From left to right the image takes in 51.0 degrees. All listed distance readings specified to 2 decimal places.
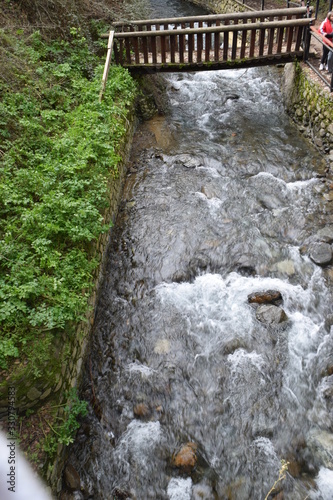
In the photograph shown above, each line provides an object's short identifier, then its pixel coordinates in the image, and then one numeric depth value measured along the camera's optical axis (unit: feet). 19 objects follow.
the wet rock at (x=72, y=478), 12.82
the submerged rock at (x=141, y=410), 14.87
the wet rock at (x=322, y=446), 13.21
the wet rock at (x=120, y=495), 12.71
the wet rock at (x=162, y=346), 16.91
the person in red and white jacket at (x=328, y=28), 25.46
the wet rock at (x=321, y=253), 19.97
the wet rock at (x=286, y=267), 19.88
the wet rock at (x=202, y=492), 12.61
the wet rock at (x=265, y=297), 18.37
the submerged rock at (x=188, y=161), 27.86
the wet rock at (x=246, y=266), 20.12
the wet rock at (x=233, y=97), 35.12
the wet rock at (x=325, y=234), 21.09
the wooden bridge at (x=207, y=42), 27.71
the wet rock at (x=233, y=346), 16.75
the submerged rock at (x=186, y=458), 13.23
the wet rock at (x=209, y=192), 25.07
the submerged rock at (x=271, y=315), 17.51
